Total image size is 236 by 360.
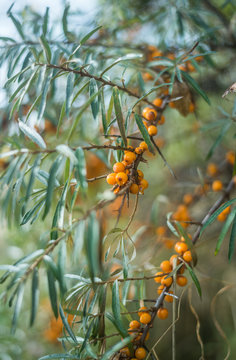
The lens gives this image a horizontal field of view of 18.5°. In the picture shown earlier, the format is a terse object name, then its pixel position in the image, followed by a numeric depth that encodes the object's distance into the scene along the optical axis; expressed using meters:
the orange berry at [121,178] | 0.47
